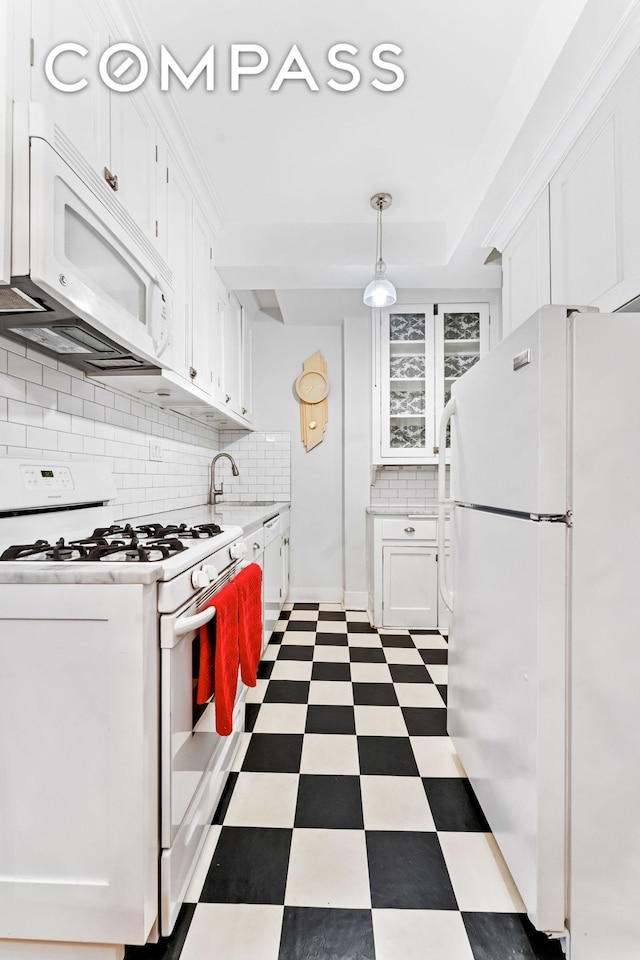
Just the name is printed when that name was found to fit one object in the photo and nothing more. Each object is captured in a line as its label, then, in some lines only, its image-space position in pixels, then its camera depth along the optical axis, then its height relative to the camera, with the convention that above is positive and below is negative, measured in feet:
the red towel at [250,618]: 4.86 -1.59
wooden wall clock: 12.98 +2.27
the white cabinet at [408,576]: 10.75 -2.27
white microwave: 3.43 +1.79
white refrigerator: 3.27 -1.09
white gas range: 3.23 -1.94
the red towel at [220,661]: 4.02 -1.66
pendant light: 8.05 +3.33
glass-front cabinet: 11.34 +2.81
